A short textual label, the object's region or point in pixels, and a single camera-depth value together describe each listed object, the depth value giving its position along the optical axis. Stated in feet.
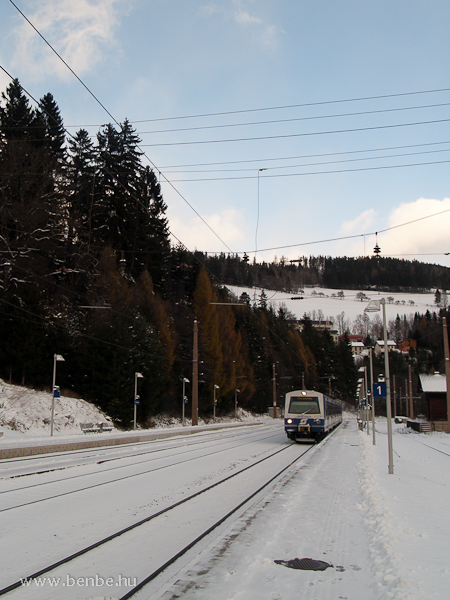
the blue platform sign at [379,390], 60.70
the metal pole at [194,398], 136.67
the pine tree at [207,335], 201.77
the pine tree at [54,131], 172.24
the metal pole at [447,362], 125.29
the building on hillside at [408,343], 385.09
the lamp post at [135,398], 119.64
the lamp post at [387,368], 49.47
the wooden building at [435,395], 157.17
